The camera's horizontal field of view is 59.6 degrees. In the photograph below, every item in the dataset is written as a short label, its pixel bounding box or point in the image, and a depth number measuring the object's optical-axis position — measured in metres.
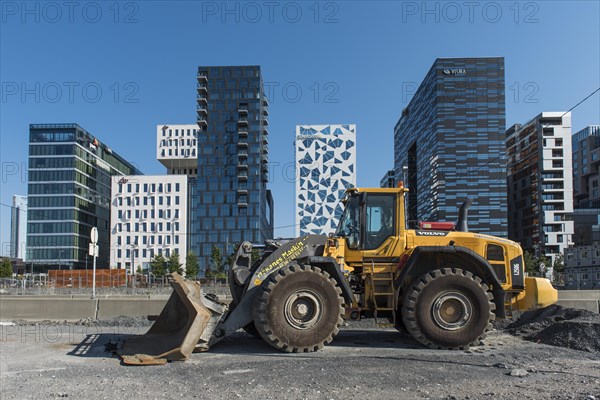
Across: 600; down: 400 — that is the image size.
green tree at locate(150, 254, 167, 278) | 93.19
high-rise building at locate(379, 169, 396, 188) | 137.88
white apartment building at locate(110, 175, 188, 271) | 115.25
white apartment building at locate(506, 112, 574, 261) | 106.38
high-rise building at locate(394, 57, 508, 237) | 116.69
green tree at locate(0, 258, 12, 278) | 88.90
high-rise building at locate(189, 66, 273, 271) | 119.44
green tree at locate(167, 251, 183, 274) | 94.66
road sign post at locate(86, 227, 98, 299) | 23.44
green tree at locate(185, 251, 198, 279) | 95.11
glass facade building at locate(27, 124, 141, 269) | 114.81
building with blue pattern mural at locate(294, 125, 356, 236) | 137.62
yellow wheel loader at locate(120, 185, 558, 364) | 9.18
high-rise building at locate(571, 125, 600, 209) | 122.88
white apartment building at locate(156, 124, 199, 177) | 133.88
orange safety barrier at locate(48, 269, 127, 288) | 54.41
